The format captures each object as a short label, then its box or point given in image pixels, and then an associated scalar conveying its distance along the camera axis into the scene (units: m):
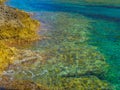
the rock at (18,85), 12.87
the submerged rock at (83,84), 13.03
